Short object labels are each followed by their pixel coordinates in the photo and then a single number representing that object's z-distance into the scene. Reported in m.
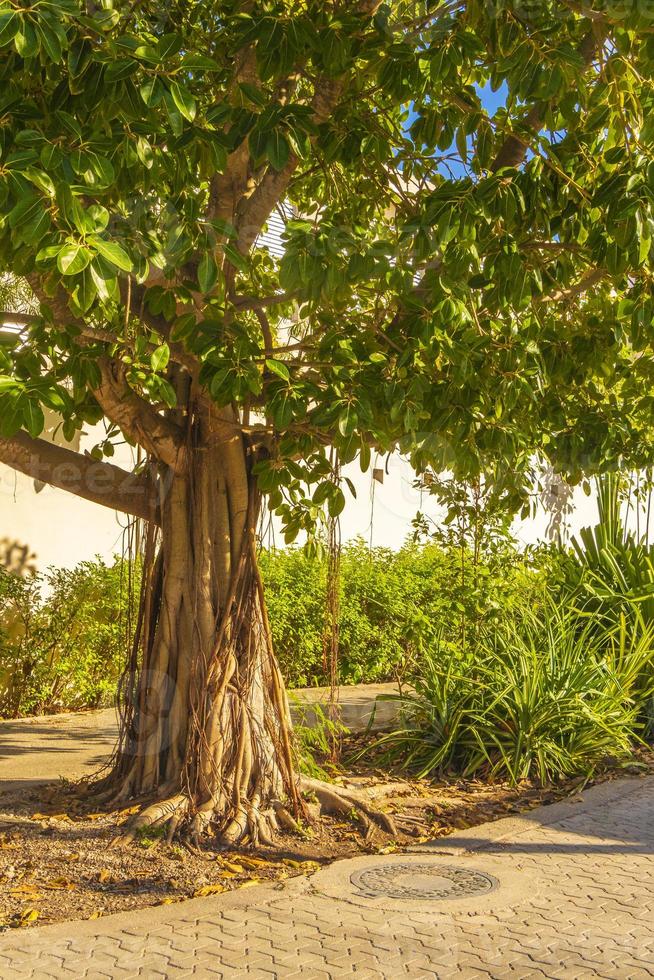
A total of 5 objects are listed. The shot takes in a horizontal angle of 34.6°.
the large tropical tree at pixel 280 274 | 4.47
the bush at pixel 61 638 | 9.88
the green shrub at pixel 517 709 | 8.07
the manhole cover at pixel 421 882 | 5.23
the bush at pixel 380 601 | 9.10
